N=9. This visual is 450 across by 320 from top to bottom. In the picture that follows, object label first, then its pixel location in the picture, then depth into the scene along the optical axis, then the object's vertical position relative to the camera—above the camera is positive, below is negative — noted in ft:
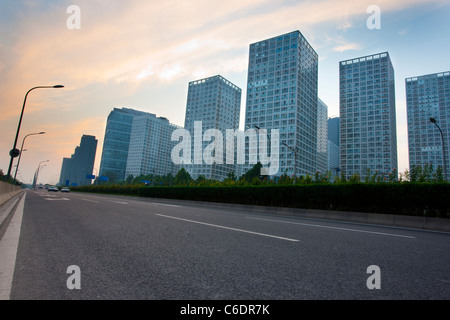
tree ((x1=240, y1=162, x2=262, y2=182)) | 296.92 +27.18
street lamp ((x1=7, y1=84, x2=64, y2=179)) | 60.28 +8.93
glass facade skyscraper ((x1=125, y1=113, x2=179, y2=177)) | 613.52 +104.10
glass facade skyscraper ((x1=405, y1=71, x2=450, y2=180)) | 454.81 +176.33
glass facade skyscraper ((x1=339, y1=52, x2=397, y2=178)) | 427.74 +162.61
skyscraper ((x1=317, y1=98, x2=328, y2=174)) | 580.67 +113.66
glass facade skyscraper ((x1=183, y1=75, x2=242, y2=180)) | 498.69 +180.02
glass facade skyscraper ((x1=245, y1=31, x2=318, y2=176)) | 379.96 +171.76
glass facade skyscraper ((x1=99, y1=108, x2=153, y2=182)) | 597.93 +103.50
